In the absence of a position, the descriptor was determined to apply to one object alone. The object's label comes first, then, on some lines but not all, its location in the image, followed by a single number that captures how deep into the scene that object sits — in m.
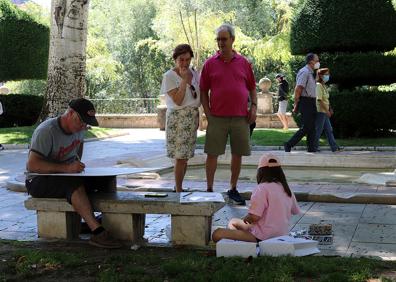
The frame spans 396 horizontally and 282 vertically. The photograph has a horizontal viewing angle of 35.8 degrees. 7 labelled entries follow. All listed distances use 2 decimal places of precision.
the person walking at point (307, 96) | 10.74
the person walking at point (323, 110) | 11.19
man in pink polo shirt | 6.60
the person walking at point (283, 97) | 18.59
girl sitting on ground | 4.82
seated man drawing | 5.16
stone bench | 5.12
